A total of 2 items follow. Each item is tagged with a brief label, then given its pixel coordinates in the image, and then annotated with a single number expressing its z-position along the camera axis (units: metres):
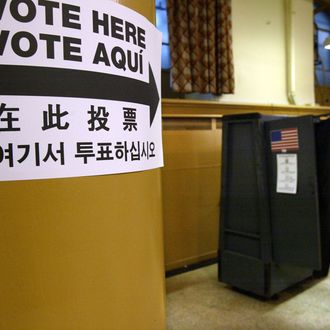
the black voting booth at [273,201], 1.97
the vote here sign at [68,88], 0.55
